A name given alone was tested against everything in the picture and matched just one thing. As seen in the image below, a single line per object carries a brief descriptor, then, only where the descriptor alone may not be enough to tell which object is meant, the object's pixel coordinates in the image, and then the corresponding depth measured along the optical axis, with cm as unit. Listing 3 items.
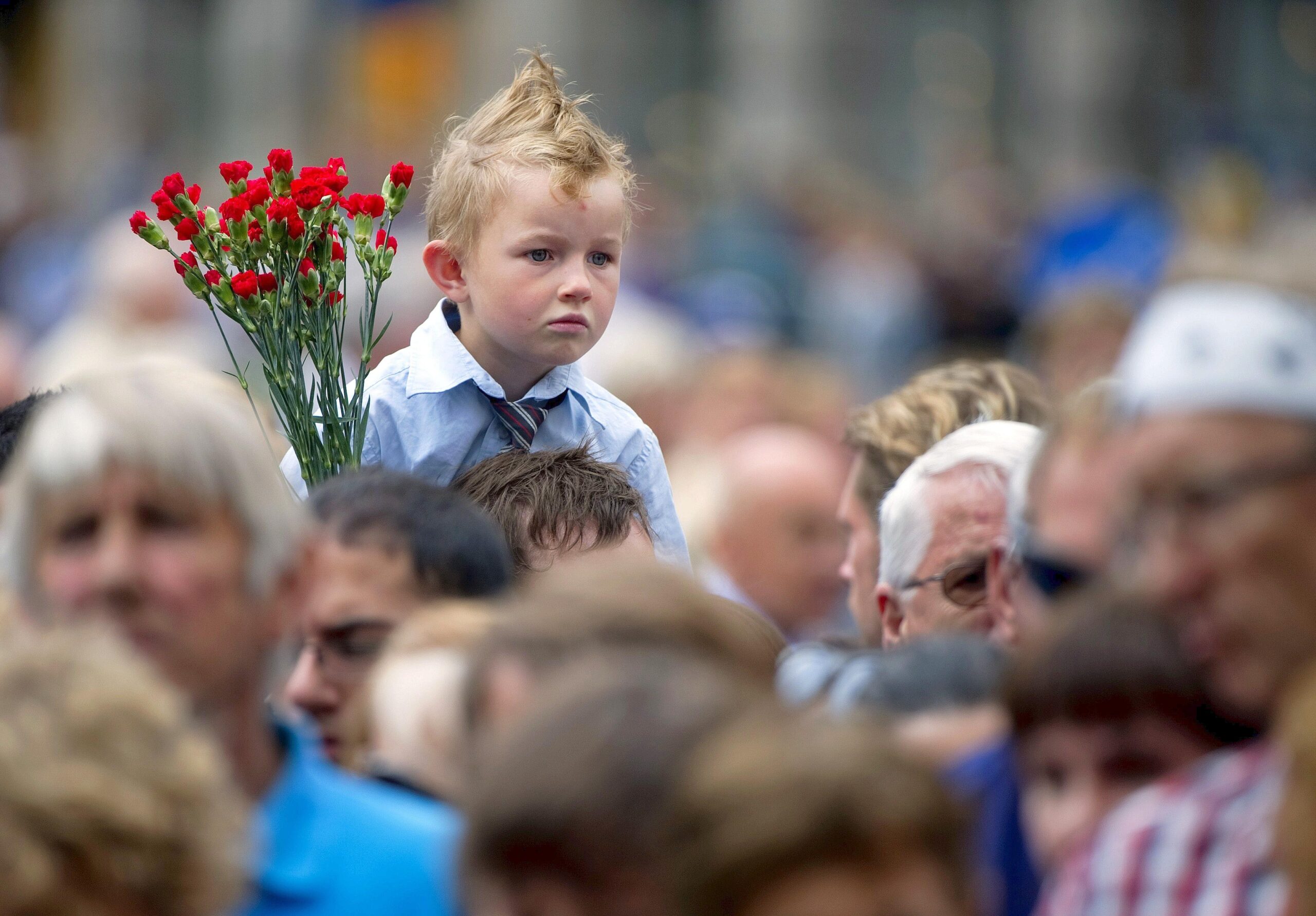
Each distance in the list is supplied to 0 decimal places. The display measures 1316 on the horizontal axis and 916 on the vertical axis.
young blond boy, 836
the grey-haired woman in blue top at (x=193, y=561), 502
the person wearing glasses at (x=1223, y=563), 440
